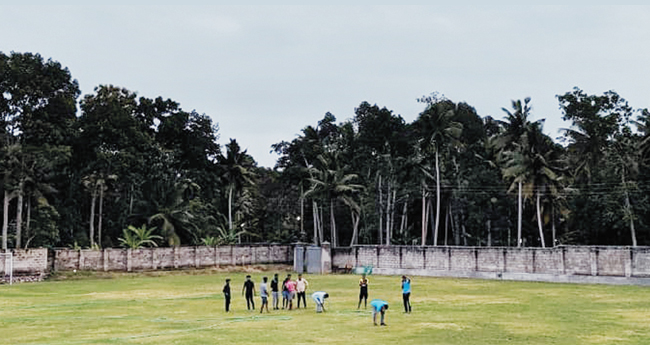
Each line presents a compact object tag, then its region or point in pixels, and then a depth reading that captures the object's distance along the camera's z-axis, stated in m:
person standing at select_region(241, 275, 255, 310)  27.86
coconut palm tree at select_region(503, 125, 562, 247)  55.22
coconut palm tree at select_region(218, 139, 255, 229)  76.38
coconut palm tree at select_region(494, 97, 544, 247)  56.09
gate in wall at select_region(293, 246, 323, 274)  55.72
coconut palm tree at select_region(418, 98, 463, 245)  63.56
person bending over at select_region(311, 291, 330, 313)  26.58
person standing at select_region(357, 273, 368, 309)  27.53
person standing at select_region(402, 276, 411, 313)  26.20
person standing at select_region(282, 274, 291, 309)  28.00
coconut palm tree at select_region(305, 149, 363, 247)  65.50
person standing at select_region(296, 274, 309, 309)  28.30
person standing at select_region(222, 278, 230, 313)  27.14
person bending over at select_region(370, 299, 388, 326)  22.38
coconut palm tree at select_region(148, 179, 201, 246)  63.03
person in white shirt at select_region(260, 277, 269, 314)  26.86
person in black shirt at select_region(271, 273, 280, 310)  28.14
